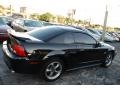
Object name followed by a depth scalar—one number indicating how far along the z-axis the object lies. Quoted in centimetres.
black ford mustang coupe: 213
